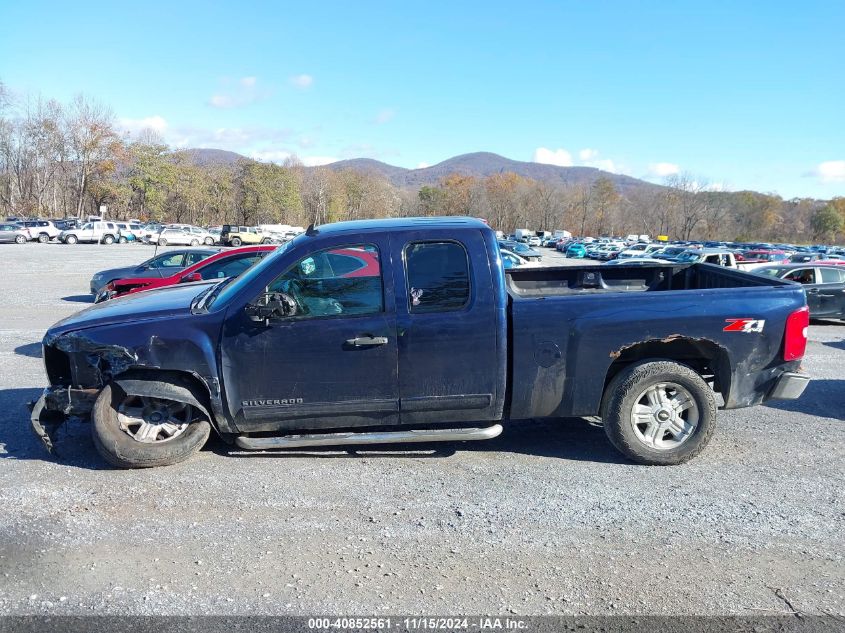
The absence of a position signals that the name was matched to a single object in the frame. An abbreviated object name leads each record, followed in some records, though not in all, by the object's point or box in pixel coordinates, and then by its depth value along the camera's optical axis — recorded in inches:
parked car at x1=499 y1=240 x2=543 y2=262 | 1422.2
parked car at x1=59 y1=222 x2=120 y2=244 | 1881.2
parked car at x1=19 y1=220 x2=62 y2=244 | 1844.2
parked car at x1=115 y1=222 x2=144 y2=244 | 2027.6
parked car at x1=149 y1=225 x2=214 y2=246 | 2009.1
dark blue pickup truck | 178.2
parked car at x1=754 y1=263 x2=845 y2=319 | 546.9
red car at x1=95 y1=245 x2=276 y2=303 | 421.5
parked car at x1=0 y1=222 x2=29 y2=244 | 1764.3
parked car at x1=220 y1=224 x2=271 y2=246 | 1937.7
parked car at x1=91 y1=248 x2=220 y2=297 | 557.0
